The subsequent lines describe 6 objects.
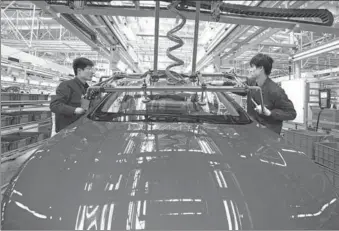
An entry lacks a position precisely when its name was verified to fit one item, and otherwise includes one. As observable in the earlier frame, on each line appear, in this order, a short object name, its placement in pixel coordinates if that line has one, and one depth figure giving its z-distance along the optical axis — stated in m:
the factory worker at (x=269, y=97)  2.49
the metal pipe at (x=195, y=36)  1.52
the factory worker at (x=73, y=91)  2.85
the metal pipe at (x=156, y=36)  1.50
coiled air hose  1.75
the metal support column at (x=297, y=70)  8.20
